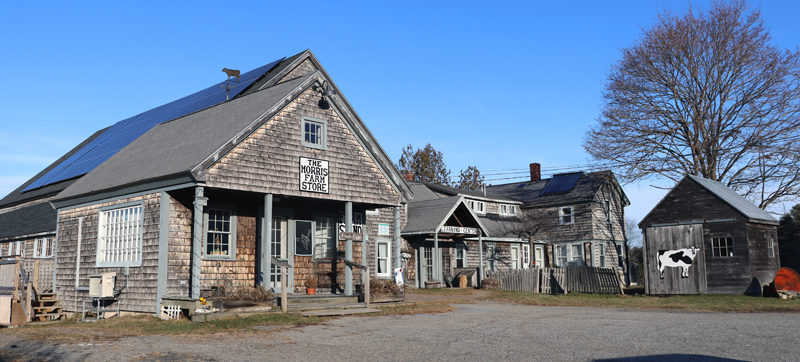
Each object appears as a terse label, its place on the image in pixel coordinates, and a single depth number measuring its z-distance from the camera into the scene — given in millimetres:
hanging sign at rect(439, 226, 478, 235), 30906
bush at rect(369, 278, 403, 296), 20141
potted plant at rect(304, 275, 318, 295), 20672
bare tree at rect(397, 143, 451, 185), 68938
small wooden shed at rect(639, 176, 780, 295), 26938
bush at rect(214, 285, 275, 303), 16297
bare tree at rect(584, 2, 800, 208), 32719
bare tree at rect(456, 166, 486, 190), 69062
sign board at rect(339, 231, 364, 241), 19328
